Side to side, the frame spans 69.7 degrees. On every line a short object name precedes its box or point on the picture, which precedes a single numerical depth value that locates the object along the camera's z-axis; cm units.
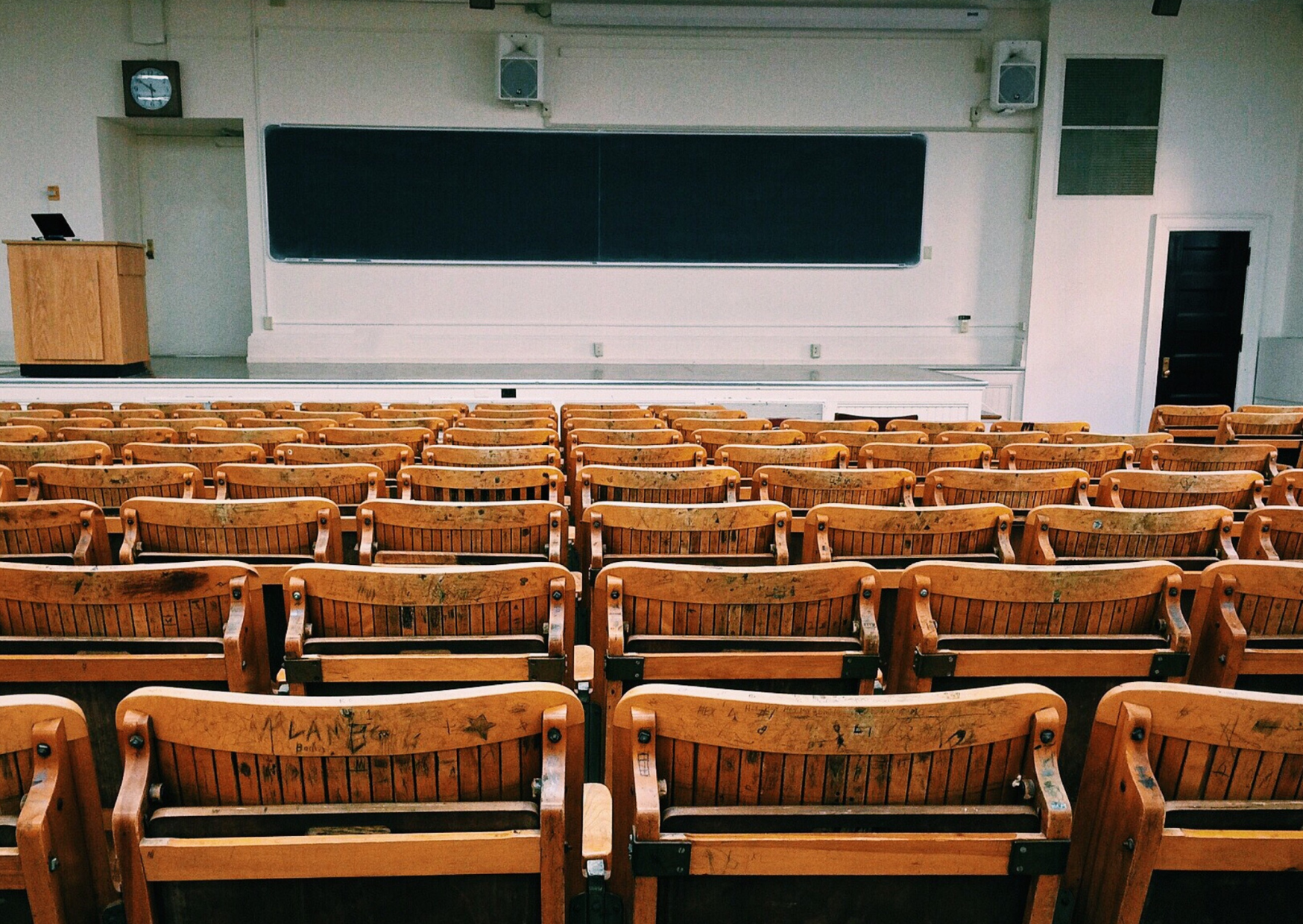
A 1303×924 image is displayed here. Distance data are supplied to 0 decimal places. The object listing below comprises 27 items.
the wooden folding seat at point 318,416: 520
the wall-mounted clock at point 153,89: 909
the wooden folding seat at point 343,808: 113
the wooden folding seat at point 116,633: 174
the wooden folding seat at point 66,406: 603
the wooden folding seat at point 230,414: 530
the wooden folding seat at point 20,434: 410
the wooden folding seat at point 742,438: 421
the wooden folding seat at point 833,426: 501
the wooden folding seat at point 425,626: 178
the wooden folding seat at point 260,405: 608
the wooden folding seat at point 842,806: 117
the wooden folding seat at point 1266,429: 557
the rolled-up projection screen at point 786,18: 911
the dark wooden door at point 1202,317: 965
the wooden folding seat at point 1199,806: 117
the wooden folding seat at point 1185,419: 622
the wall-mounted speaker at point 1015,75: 923
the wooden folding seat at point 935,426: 512
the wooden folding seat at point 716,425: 487
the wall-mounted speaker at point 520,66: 906
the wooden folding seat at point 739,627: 179
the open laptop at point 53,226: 762
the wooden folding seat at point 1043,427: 525
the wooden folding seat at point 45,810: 109
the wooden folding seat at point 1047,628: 183
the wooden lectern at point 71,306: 755
